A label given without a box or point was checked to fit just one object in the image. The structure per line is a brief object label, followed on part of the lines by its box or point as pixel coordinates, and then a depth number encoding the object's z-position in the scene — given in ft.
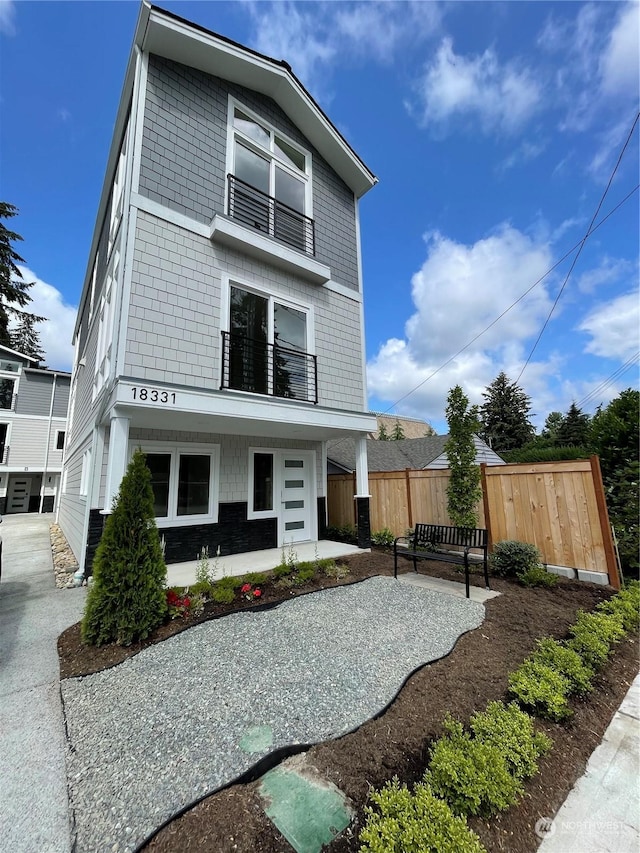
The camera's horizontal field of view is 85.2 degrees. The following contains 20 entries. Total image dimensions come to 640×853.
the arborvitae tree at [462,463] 23.86
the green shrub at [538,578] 18.54
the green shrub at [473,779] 5.98
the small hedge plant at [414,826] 5.03
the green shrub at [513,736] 6.86
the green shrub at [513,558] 19.97
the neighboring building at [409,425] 124.21
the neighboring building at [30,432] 61.16
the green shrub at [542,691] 8.63
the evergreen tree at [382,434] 105.67
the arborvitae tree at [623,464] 20.27
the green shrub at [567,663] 9.70
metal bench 18.03
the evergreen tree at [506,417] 96.27
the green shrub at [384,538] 28.91
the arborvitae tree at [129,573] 12.16
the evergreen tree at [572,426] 79.87
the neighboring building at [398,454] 43.42
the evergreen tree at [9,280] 66.18
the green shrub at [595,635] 11.09
